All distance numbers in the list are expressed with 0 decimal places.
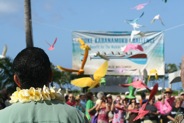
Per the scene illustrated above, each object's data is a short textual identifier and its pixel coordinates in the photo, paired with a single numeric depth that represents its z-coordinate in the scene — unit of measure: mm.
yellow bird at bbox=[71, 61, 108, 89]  11405
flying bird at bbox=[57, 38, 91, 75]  14045
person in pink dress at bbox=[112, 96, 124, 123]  12341
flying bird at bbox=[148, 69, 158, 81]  15449
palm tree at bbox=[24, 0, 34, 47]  16422
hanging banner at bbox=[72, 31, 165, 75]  15898
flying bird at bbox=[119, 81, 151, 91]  10977
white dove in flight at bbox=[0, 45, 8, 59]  11263
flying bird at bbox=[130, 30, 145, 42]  14455
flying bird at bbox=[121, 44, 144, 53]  15773
